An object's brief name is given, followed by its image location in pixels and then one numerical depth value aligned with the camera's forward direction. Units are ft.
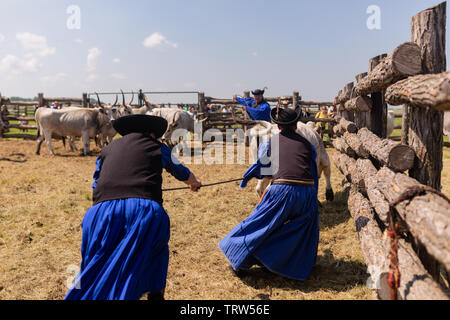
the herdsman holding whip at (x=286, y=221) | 11.78
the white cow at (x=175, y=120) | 44.46
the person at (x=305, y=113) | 45.09
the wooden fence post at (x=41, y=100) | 52.90
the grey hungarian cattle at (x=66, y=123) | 38.96
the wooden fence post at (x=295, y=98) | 51.55
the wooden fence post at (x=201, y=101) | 54.90
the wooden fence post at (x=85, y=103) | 54.70
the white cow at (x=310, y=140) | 16.85
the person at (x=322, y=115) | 41.88
